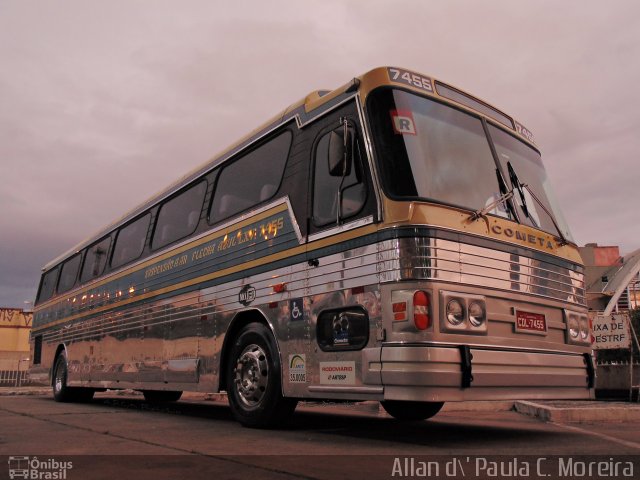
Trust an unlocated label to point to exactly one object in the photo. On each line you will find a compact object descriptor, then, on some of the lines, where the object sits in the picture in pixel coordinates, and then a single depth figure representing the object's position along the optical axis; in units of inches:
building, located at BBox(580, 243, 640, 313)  1706.4
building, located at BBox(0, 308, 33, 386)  1754.7
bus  187.2
